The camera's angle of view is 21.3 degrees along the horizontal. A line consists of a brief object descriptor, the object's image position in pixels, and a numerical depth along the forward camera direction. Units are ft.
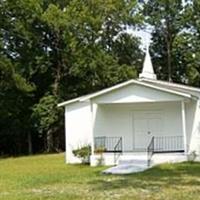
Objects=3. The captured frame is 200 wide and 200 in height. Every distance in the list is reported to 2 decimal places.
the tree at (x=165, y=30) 154.10
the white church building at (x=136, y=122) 80.84
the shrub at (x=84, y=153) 83.05
